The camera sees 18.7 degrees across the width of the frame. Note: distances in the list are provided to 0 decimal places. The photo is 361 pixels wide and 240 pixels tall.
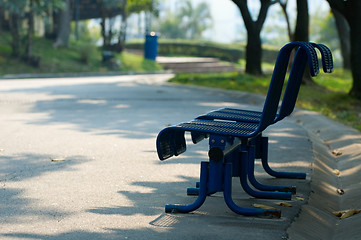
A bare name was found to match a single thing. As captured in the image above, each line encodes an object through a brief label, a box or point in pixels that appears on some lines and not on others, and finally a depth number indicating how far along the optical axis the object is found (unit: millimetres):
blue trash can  60031
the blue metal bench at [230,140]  8342
